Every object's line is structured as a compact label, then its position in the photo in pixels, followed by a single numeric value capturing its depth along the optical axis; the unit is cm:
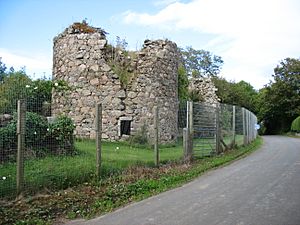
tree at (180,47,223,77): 7131
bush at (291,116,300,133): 4497
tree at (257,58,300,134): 5403
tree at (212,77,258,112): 5564
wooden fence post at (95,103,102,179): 917
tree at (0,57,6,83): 1949
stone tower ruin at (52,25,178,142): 1781
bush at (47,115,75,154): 974
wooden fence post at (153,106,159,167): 1131
